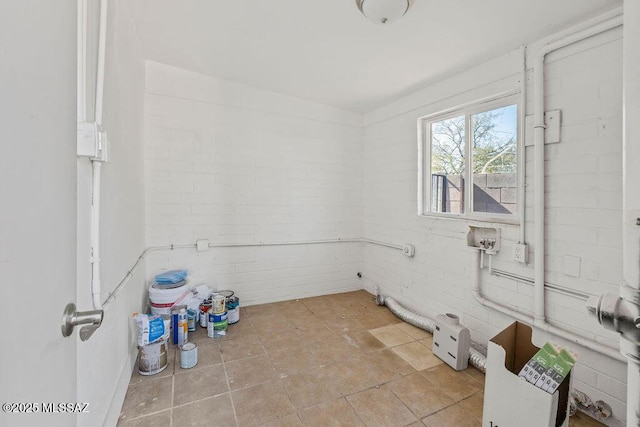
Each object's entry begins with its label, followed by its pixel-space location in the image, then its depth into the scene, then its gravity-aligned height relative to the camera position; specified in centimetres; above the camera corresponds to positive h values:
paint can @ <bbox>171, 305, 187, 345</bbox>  253 -103
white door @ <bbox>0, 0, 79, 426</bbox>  41 +0
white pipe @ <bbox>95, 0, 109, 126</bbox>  129 +70
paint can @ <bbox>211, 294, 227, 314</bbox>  272 -92
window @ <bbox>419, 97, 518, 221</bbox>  239 +49
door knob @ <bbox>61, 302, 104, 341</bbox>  62 -26
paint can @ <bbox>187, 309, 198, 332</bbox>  278 -110
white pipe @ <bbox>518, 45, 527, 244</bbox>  216 +49
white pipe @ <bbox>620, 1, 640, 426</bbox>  76 +7
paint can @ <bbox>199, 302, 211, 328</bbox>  284 -105
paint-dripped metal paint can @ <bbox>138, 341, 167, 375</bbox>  209 -112
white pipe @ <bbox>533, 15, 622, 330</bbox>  203 +21
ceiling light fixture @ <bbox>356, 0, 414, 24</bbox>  173 +129
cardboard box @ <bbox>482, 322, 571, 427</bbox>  136 -97
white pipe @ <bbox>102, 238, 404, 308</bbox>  171 -42
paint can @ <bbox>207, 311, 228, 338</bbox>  268 -111
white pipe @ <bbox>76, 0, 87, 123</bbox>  112 +59
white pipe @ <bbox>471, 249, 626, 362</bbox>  174 -81
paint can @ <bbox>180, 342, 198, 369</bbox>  220 -116
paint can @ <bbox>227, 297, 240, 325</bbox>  295 -107
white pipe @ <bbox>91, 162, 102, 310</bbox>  127 -13
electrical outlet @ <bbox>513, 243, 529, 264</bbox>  213 -31
